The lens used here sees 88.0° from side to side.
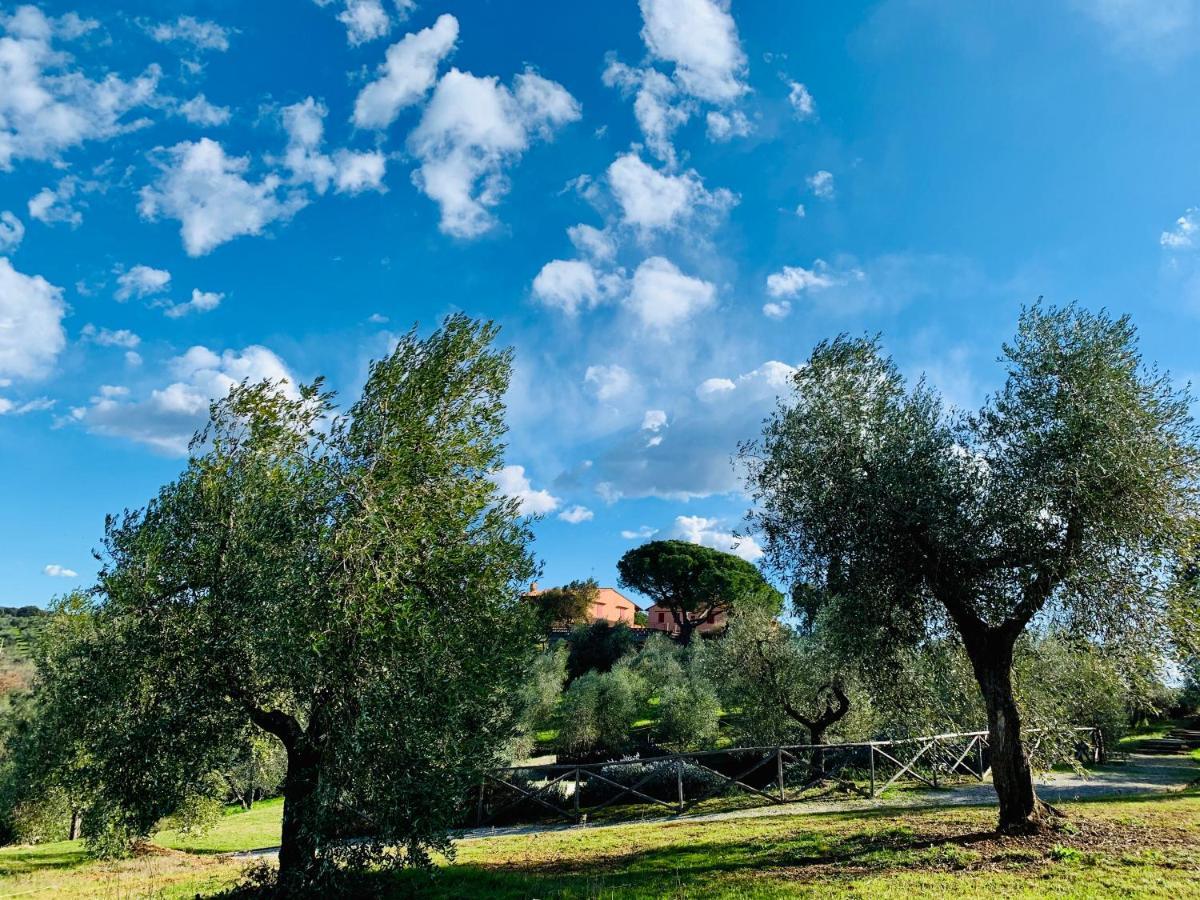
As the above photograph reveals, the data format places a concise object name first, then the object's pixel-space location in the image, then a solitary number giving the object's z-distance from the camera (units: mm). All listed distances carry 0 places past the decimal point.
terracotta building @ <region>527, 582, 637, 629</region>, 114669
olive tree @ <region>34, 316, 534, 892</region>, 9633
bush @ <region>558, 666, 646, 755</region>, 39938
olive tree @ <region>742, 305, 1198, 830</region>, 12039
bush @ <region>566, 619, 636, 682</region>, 65562
